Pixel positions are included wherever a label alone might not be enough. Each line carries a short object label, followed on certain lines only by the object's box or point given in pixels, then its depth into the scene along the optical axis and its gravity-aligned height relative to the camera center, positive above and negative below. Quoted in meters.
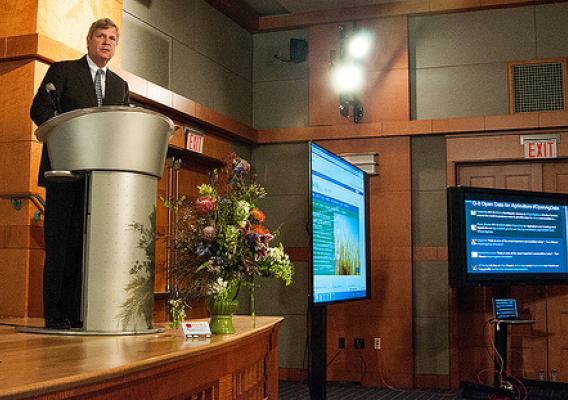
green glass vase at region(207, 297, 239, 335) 2.65 -0.13
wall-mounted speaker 6.96 +2.20
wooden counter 1.52 -0.21
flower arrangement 2.64 +0.13
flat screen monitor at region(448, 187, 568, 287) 5.33 +0.33
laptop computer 5.31 -0.22
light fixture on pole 6.71 +1.96
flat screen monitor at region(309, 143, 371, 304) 3.77 +0.29
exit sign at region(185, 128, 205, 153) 5.84 +1.14
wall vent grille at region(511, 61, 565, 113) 6.30 +1.69
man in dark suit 2.64 +0.15
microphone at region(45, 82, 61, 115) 2.83 +0.71
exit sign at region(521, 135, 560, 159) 6.23 +1.15
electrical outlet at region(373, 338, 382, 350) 6.50 -0.57
